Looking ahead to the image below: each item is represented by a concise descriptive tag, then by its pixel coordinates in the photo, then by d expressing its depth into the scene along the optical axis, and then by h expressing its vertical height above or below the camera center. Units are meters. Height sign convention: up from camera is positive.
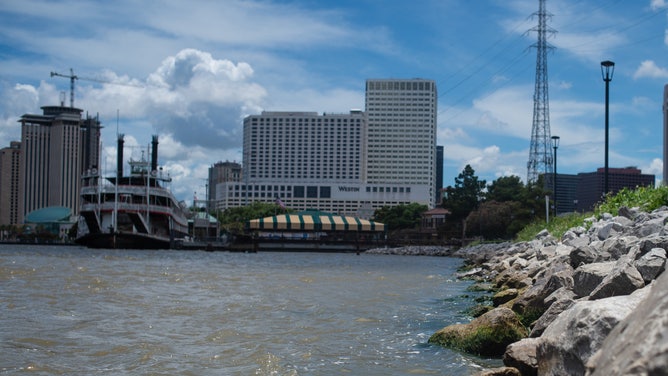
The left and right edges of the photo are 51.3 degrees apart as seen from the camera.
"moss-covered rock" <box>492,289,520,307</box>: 15.70 -2.07
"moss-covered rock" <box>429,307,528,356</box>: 10.61 -1.99
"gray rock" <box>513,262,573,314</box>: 12.13 -1.56
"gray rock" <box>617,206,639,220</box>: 21.80 -0.17
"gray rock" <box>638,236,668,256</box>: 10.79 -0.57
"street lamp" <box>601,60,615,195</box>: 30.09 +4.91
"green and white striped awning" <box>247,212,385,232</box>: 107.06 -3.40
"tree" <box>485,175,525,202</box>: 105.88 +2.49
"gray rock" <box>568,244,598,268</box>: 13.95 -1.00
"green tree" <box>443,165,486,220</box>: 118.69 +1.64
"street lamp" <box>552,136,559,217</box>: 53.42 +4.42
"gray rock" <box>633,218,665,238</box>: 15.40 -0.46
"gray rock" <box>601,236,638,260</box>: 13.77 -0.79
